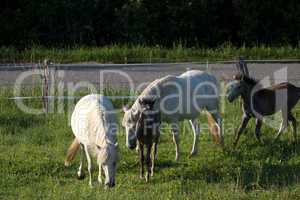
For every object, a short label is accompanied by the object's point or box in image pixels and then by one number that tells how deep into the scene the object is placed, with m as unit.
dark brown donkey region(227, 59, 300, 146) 18.18
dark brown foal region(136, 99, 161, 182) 14.82
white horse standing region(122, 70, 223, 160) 15.01
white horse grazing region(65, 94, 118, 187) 12.96
